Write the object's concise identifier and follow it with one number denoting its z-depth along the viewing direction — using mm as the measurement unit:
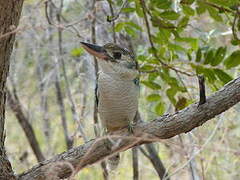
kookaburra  4430
